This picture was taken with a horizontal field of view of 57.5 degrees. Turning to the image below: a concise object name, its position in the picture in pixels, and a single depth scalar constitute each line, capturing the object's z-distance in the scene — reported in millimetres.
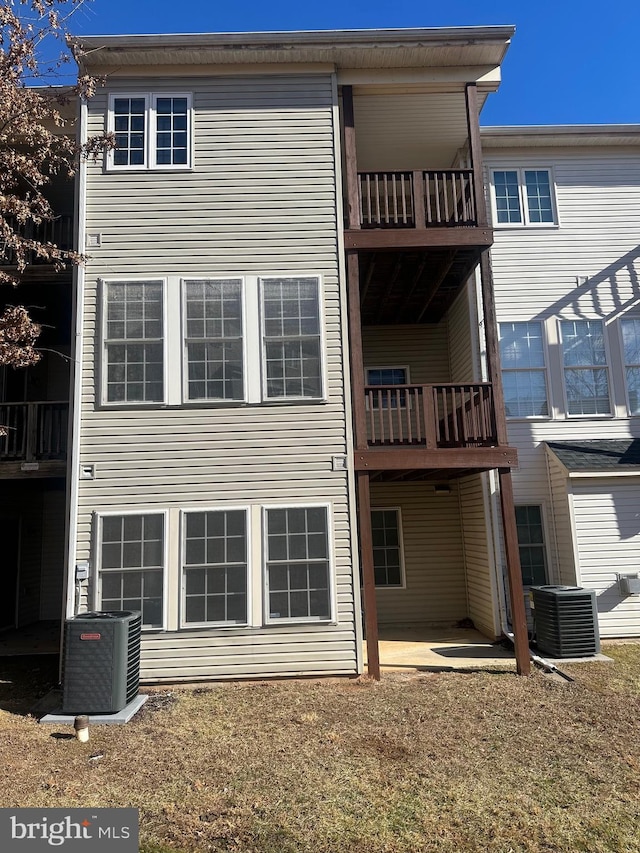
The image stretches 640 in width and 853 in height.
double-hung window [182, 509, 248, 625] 7754
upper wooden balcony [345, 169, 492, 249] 8414
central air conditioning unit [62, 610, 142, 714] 6352
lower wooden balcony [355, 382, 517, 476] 8062
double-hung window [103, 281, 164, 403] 8211
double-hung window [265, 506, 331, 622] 7816
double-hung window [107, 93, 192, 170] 8711
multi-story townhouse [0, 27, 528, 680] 7801
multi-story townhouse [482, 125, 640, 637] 10391
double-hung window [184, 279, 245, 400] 8273
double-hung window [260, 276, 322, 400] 8328
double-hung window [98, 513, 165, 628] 7727
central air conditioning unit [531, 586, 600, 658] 8328
